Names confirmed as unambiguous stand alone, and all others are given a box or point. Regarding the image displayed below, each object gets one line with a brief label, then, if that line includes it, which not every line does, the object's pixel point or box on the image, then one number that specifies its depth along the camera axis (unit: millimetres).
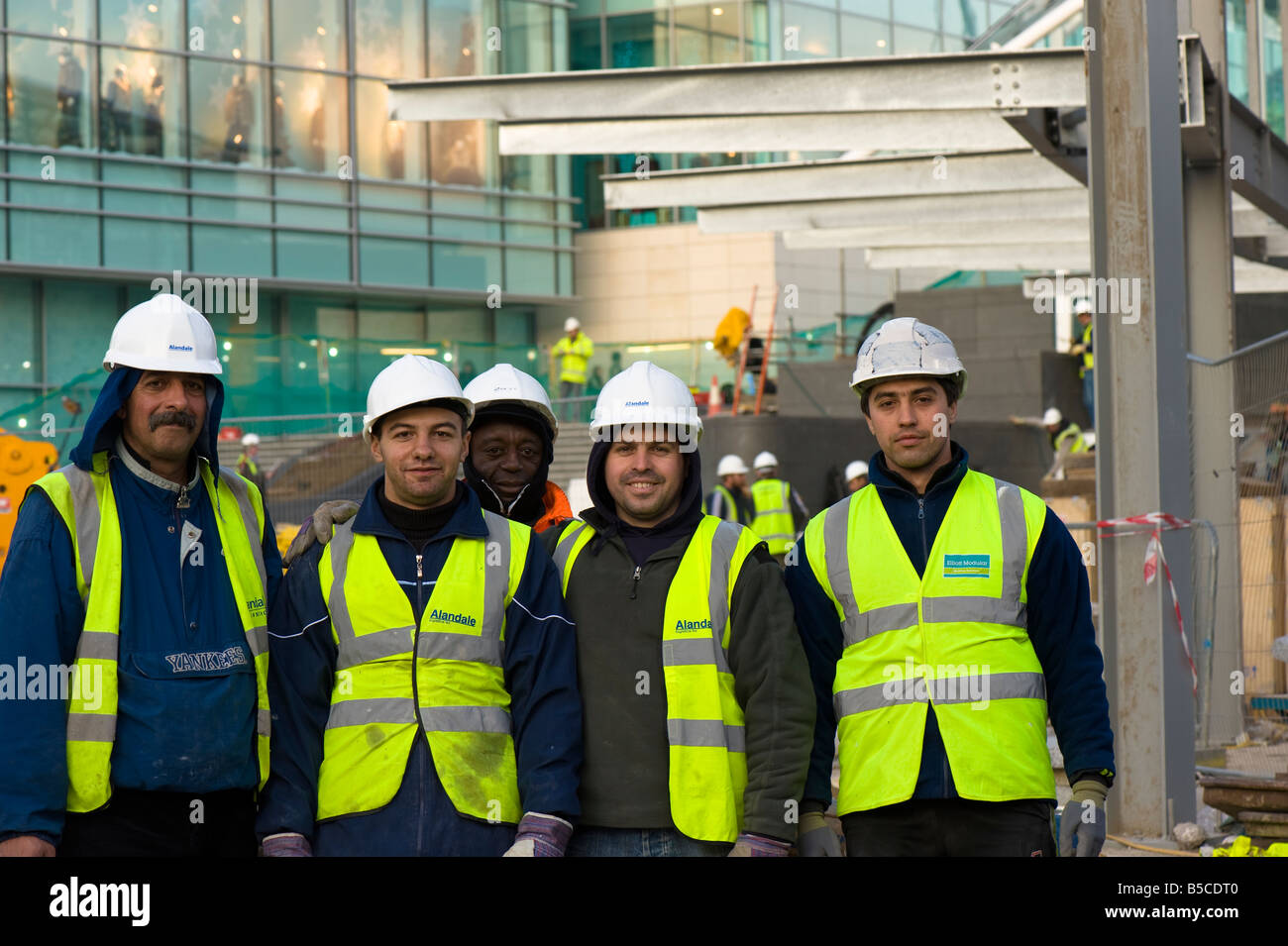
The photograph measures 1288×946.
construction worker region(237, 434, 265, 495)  21172
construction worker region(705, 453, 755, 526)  16859
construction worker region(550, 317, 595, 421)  24188
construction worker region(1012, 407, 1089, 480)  19539
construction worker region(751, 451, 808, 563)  17031
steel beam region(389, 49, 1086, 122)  10320
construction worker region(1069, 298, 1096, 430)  22258
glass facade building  30141
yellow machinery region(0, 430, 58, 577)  14070
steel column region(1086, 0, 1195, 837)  7629
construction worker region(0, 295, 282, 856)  3754
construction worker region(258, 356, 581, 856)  3939
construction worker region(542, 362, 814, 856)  3961
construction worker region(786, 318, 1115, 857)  4082
